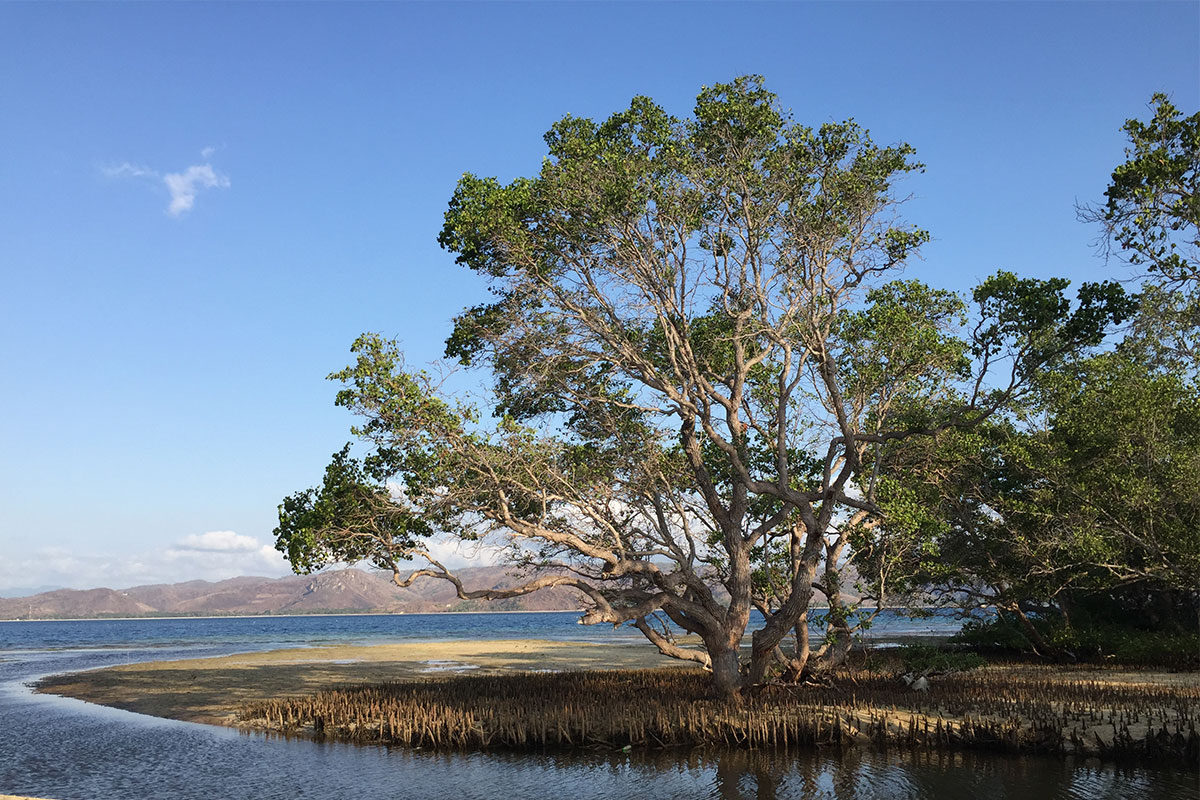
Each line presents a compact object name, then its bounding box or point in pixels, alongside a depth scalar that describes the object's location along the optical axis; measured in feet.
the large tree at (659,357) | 67.92
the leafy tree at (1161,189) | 50.72
